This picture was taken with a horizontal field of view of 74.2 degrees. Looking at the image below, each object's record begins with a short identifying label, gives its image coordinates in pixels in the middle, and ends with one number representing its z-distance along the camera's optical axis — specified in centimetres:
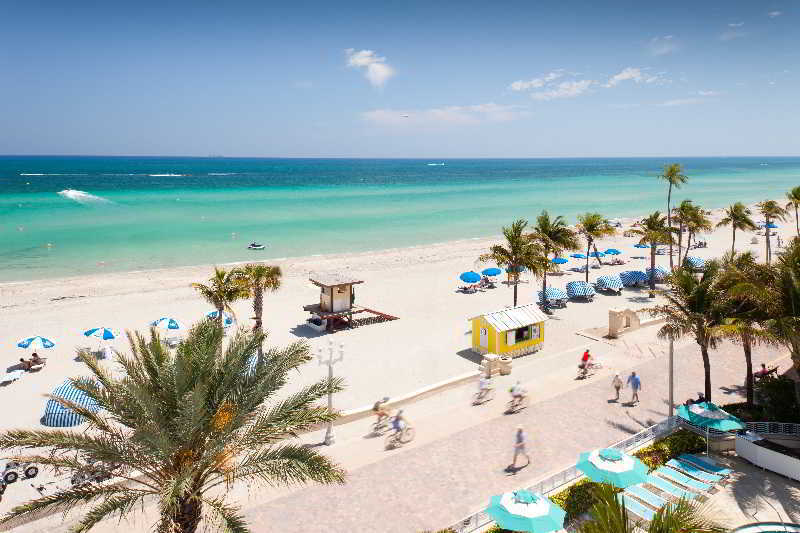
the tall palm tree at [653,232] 3231
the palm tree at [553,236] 2861
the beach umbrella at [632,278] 3425
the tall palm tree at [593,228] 3300
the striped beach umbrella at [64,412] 1524
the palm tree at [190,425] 773
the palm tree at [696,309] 1486
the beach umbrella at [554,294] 2928
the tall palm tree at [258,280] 2062
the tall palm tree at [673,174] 3617
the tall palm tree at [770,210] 3925
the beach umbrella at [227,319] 2483
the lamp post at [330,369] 1458
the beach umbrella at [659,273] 3482
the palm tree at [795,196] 3781
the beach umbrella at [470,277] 3325
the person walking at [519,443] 1292
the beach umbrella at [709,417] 1324
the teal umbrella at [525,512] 947
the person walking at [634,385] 1655
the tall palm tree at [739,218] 3631
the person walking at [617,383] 1675
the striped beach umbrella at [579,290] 3092
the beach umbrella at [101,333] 2170
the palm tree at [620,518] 579
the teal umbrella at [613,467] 1077
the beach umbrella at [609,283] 3288
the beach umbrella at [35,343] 2080
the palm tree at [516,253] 2658
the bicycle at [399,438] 1436
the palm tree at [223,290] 1983
